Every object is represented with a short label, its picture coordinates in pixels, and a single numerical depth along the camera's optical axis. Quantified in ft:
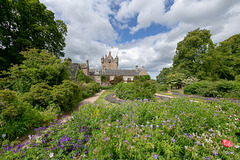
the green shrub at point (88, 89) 38.46
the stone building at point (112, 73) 109.42
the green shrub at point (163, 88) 54.43
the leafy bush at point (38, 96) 15.44
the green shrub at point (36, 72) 20.04
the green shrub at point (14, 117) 9.61
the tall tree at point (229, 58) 55.72
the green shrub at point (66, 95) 16.23
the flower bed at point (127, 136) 5.19
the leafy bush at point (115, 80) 93.31
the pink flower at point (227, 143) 4.77
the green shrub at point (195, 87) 38.95
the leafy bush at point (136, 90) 23.43
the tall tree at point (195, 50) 61.52
